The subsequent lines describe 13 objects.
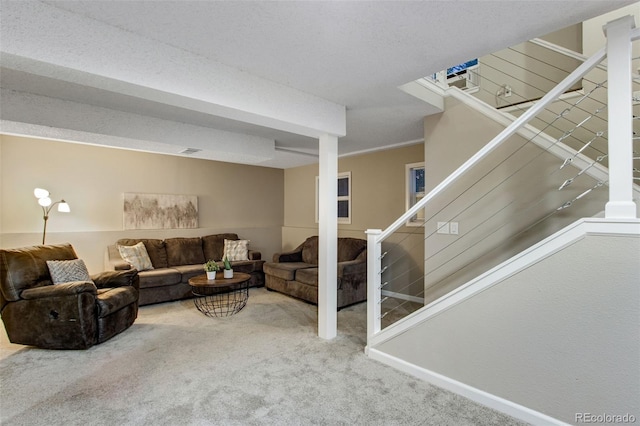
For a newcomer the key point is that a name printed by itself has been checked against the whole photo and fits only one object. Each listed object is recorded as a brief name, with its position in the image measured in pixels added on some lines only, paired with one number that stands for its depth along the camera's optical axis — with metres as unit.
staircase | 1.75
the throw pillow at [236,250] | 5.82
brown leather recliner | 3.09
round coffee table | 3.99
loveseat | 4.49
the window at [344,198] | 5.89
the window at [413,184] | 4.90
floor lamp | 4.18
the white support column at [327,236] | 3.32
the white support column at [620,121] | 1.74
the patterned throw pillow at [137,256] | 4.77
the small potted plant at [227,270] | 4.23
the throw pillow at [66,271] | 3.41
